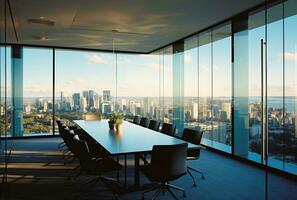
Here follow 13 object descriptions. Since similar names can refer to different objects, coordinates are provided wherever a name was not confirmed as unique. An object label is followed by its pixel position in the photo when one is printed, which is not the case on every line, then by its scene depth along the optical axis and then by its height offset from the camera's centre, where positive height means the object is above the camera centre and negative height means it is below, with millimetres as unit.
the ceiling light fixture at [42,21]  5617 +1742
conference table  3338 -627
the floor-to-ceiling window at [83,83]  9133 +585
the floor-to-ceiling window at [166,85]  9031 +544
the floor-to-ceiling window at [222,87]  6164 +318
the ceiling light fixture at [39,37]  7208 +1770
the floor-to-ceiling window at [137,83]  9945 +648
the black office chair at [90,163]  3535 -925
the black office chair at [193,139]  4148 -657
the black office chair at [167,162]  3104 -771
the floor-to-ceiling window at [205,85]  6883 +407
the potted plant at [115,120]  5196 -421
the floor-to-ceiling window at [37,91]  8727 +282
